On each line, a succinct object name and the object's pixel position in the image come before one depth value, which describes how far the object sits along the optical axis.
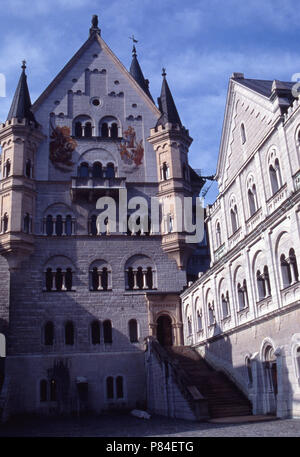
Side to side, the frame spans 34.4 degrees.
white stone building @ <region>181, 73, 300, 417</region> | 22.61
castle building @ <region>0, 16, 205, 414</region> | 37.06
